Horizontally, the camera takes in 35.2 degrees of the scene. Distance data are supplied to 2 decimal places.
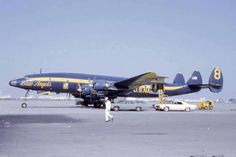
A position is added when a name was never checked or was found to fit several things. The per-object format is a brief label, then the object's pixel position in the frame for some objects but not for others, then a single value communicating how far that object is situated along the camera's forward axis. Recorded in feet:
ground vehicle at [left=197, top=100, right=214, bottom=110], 194.38
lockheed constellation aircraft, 163.22
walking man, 84.92
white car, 157.88
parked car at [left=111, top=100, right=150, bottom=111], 147.95
